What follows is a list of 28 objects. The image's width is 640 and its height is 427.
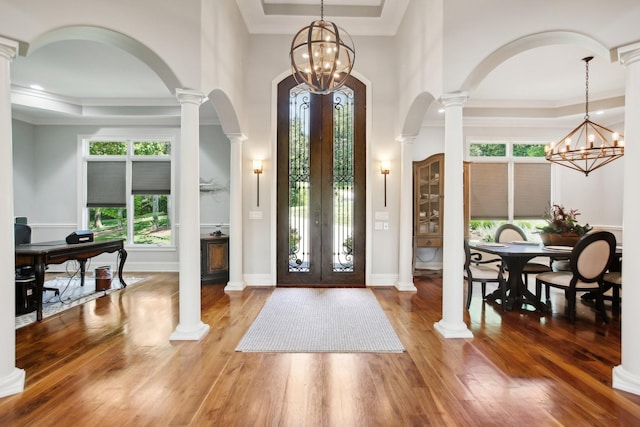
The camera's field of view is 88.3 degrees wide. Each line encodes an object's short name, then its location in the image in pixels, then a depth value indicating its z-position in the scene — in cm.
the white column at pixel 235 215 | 532
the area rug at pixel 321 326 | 321
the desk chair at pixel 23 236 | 472
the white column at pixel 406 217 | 537
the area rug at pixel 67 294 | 420
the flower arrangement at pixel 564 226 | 461
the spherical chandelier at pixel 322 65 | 311
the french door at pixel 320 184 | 560
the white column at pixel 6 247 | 233
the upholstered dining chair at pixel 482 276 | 424
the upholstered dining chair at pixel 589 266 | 374
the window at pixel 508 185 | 707
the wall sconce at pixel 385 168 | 552
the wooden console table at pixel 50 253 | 395
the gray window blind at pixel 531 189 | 711
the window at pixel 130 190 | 707
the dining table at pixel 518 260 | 413
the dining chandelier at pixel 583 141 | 681
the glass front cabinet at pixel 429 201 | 620
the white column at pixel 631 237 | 243
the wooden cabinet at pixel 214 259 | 581
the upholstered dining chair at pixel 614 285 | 406
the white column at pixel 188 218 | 340
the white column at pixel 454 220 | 347
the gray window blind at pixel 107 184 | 711
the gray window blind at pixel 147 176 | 707
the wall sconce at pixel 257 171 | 545
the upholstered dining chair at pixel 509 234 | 543
